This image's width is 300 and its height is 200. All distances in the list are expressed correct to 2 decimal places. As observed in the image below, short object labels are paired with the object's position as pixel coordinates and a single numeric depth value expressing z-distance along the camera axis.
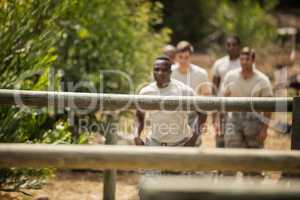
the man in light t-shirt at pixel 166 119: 11.34
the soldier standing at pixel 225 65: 16.12
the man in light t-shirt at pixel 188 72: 15.42
